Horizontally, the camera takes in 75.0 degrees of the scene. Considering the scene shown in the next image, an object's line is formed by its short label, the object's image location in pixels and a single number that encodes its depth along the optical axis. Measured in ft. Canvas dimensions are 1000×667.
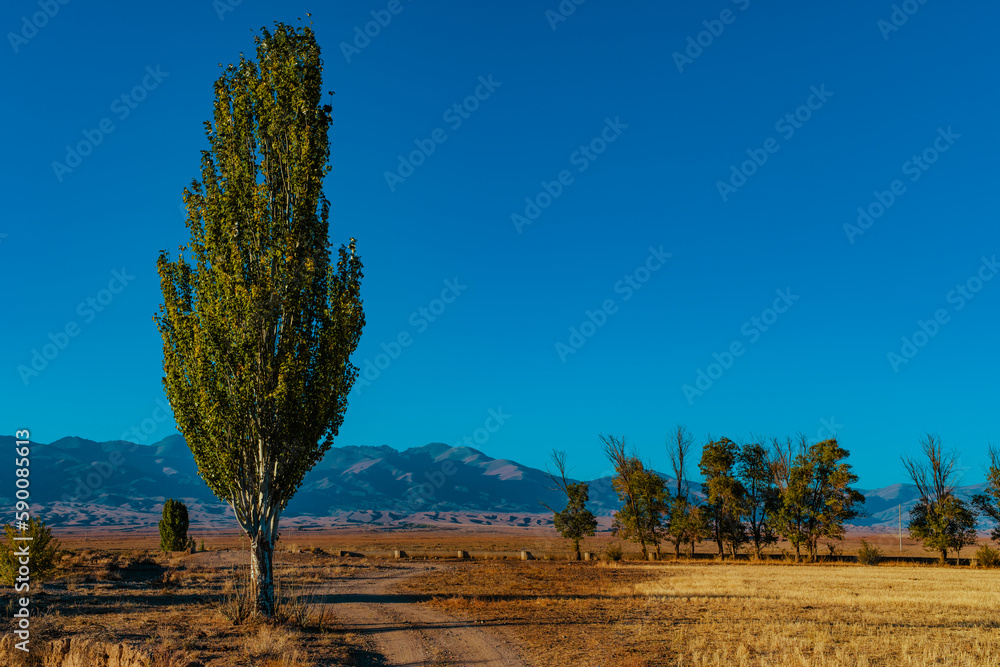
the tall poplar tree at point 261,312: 60.34
